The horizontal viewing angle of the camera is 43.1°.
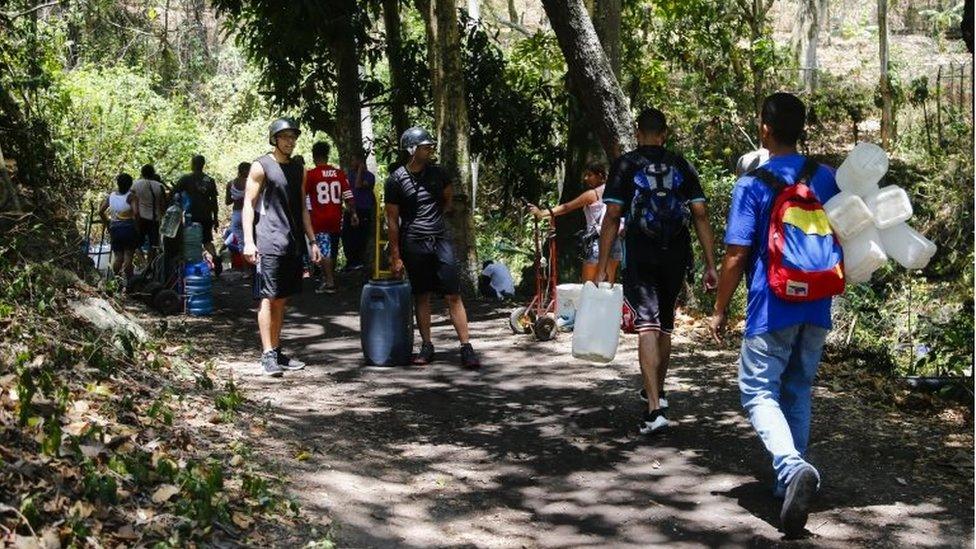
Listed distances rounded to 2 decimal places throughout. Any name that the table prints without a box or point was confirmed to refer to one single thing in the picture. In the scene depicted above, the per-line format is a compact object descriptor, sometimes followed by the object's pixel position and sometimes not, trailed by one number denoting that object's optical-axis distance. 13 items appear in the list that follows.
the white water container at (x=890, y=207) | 5.82
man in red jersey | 15.48
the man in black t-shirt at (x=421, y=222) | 9.70
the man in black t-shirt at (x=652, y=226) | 7.59
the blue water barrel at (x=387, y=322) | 10.07
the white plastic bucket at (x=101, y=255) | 15.26
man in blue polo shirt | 5.94
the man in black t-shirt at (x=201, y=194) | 16.52
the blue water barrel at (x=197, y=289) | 13.74
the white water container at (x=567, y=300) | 11.76
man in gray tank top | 9.29
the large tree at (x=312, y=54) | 15.89
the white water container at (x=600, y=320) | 7.65
